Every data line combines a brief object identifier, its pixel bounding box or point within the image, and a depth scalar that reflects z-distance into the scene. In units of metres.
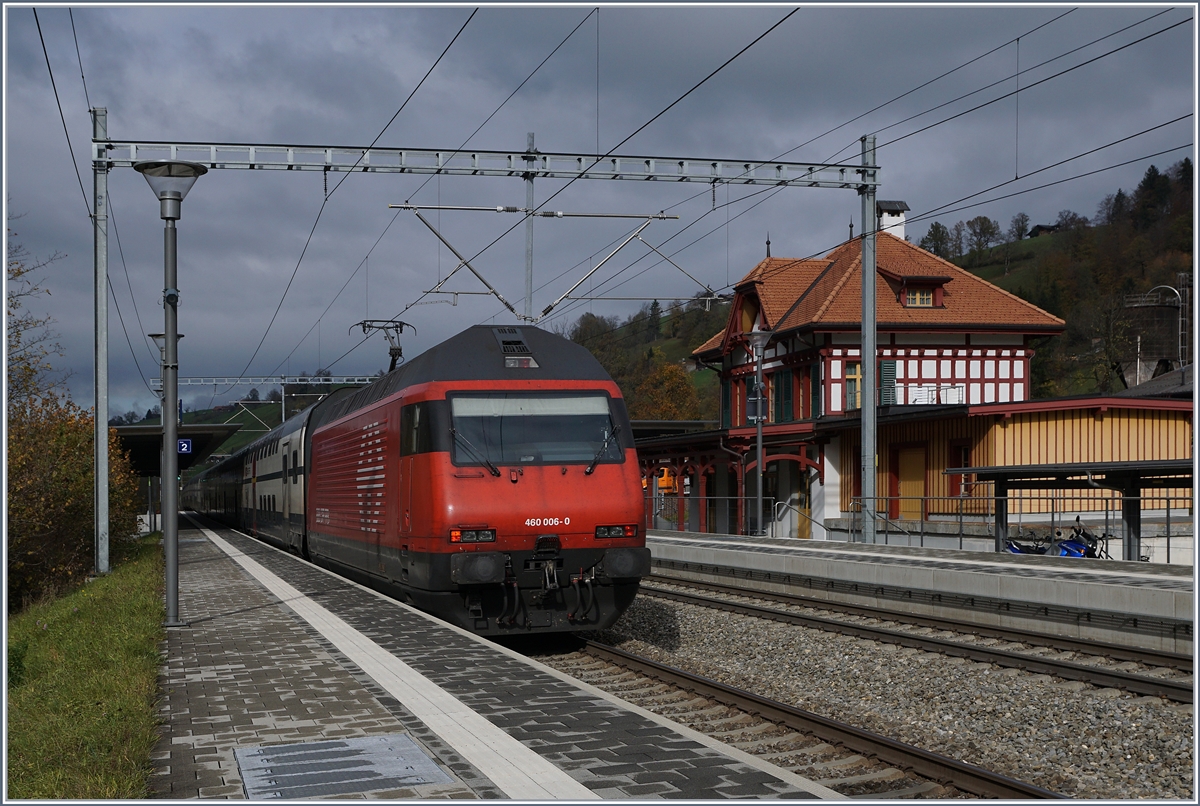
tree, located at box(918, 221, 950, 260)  122.50
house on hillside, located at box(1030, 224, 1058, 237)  131.88
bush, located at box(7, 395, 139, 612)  21.27
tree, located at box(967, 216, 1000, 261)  128.12
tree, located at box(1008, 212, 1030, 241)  130.88
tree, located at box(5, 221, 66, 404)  20.75
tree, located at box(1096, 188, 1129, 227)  101.74
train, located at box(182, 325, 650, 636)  11.77
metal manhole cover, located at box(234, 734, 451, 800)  5.61
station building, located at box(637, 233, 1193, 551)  28.59
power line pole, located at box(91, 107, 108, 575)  19.97
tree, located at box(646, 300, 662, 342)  117.08
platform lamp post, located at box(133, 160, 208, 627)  12.05
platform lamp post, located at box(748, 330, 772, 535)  26.97
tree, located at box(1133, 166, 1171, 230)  95.62
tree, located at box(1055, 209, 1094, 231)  112.19
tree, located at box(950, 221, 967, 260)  128.38
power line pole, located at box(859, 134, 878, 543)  22.17
